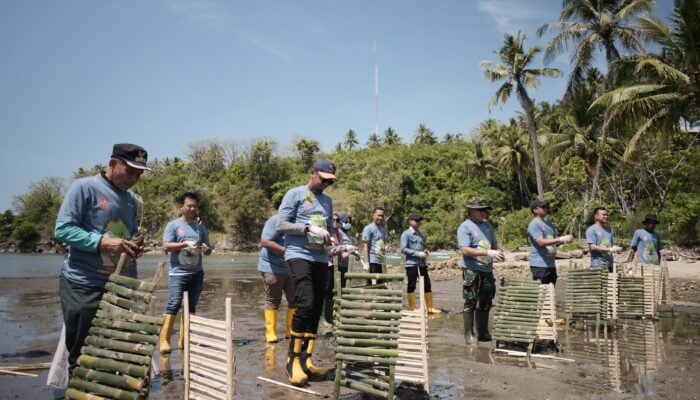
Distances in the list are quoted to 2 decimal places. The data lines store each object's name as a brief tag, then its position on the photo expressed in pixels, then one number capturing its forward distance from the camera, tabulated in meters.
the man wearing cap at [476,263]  7.70
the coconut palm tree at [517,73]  35.56
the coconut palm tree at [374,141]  90.25
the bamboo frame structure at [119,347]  3.23
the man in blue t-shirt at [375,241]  10.62
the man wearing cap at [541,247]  9.13
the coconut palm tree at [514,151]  50.97
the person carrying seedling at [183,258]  7.13
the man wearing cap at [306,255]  5.43
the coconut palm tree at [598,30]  29.31
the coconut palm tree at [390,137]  86.88
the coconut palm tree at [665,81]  20.00
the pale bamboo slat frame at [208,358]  4.05
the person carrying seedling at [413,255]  11.04
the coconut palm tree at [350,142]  95.44
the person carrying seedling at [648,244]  11.76
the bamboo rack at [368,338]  4.55
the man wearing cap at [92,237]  3.82
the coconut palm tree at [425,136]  82.75
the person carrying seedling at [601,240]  10.51
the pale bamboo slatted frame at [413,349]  5.21
